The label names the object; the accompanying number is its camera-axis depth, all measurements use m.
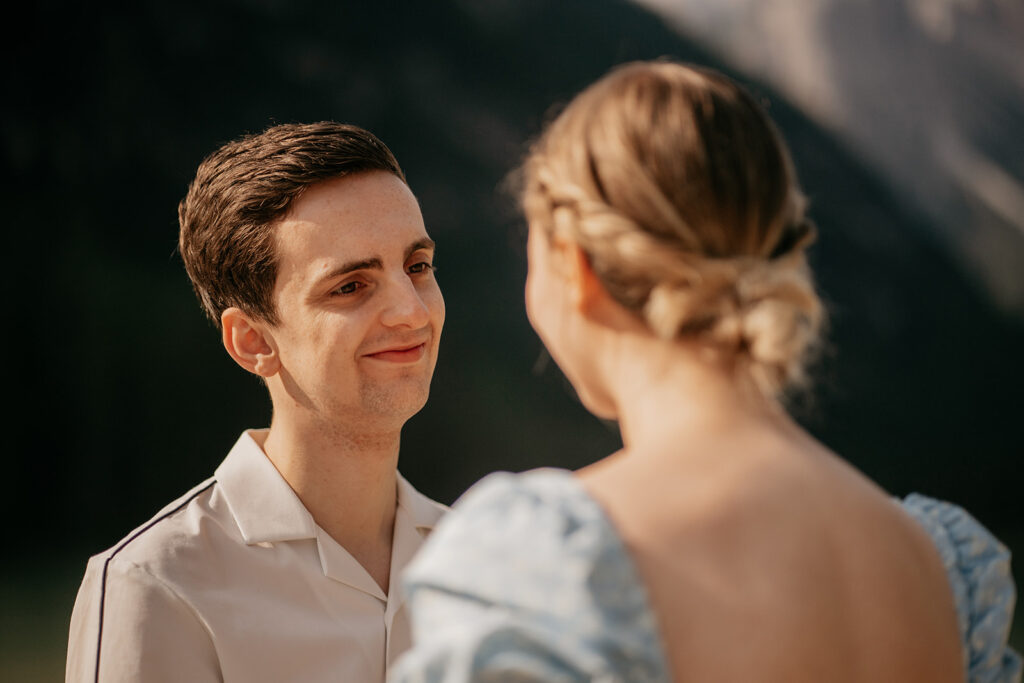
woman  0.76
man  1.43
